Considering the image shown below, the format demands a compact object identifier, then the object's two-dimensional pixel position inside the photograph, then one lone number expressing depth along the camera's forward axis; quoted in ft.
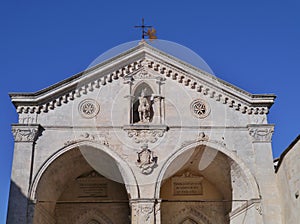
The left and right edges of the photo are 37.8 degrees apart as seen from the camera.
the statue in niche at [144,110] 47.24
